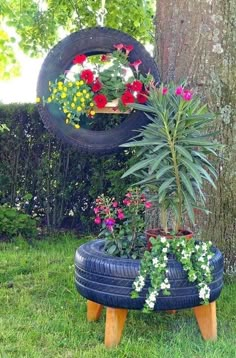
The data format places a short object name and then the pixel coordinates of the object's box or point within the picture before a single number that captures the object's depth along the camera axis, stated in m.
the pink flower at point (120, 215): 2.81
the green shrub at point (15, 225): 5.31
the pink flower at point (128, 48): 3.14
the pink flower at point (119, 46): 3.12
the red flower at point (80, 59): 3.08
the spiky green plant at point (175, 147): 2.68
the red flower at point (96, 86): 3.04
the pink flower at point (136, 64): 3.08
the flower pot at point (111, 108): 3.08
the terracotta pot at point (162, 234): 2.78
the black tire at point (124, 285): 2.53
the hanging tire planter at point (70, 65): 3.19
